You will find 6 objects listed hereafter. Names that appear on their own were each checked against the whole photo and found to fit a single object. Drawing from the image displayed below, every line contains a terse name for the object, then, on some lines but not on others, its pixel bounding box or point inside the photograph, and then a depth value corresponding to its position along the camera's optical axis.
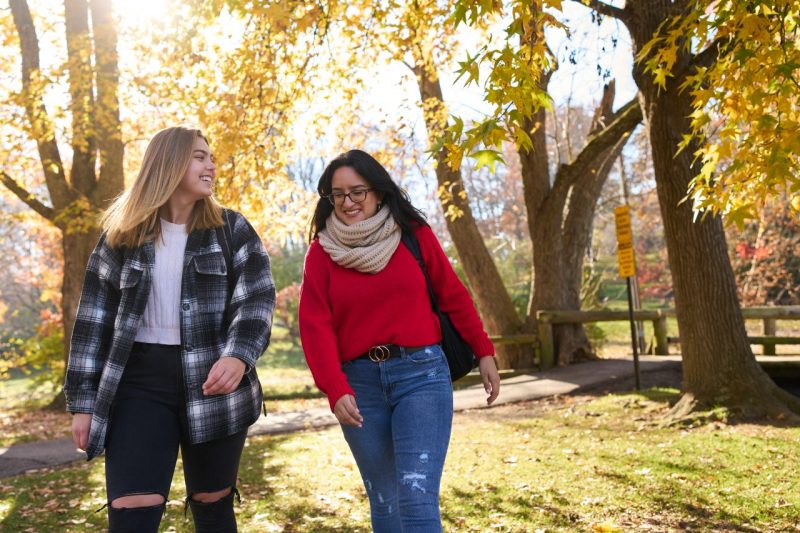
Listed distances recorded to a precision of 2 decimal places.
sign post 10.65
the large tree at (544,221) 12.66
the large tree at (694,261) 7.86
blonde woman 2.92
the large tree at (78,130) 12.57
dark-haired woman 3.01
